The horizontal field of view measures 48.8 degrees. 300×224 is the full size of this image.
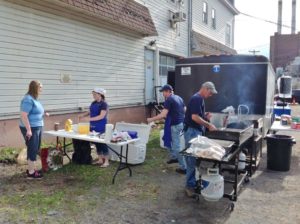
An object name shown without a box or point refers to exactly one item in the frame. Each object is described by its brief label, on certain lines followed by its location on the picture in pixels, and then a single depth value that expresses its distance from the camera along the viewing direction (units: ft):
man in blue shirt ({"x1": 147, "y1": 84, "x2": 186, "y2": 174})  22.58
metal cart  15.33
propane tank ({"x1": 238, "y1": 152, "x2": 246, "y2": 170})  21.74
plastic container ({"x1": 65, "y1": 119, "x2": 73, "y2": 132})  22.64
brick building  167.63
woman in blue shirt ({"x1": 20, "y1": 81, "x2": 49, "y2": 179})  18.89
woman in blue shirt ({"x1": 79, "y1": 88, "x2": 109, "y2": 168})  22.13
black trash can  23.59
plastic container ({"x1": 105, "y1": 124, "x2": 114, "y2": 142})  19.53
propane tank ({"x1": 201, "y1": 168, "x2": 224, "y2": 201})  15.56
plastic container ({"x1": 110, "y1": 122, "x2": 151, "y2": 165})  23.73
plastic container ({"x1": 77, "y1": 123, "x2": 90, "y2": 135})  21.65
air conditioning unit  51.77
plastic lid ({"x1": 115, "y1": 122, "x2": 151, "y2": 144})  23.57
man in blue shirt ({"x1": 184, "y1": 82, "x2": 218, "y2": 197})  17.51
